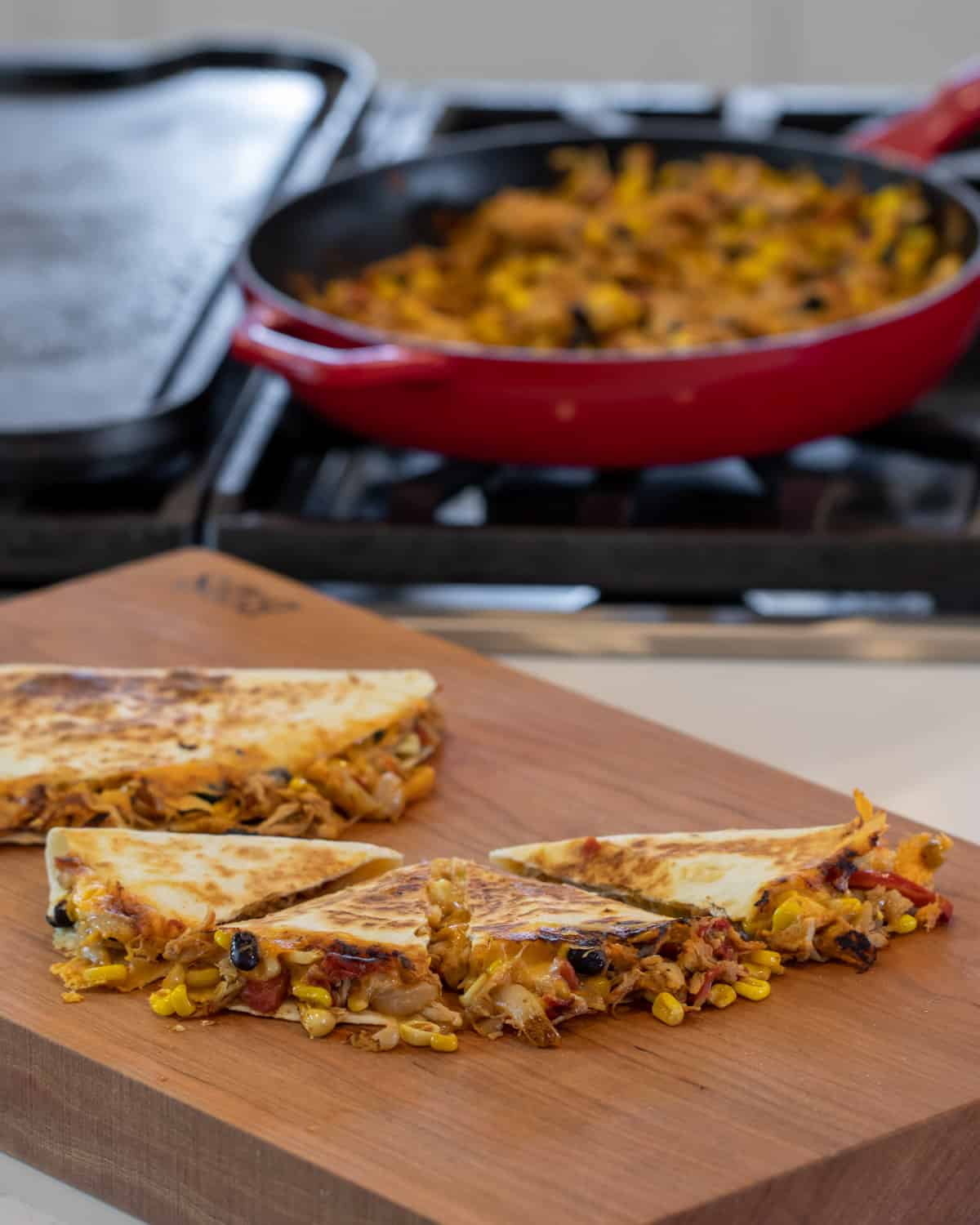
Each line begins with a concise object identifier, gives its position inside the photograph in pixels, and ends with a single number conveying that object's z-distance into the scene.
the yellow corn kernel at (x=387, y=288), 1.31
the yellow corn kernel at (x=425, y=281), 1.31
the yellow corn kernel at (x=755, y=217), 1.38
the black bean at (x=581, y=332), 1.25
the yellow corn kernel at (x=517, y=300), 1.28
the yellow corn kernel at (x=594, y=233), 1.35
